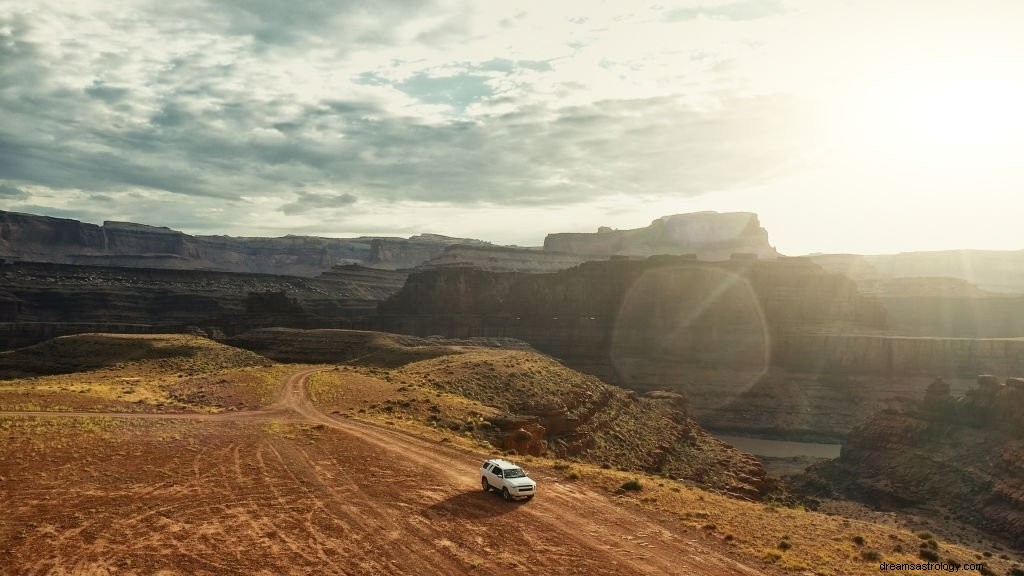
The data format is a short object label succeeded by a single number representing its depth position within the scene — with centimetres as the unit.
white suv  2759
